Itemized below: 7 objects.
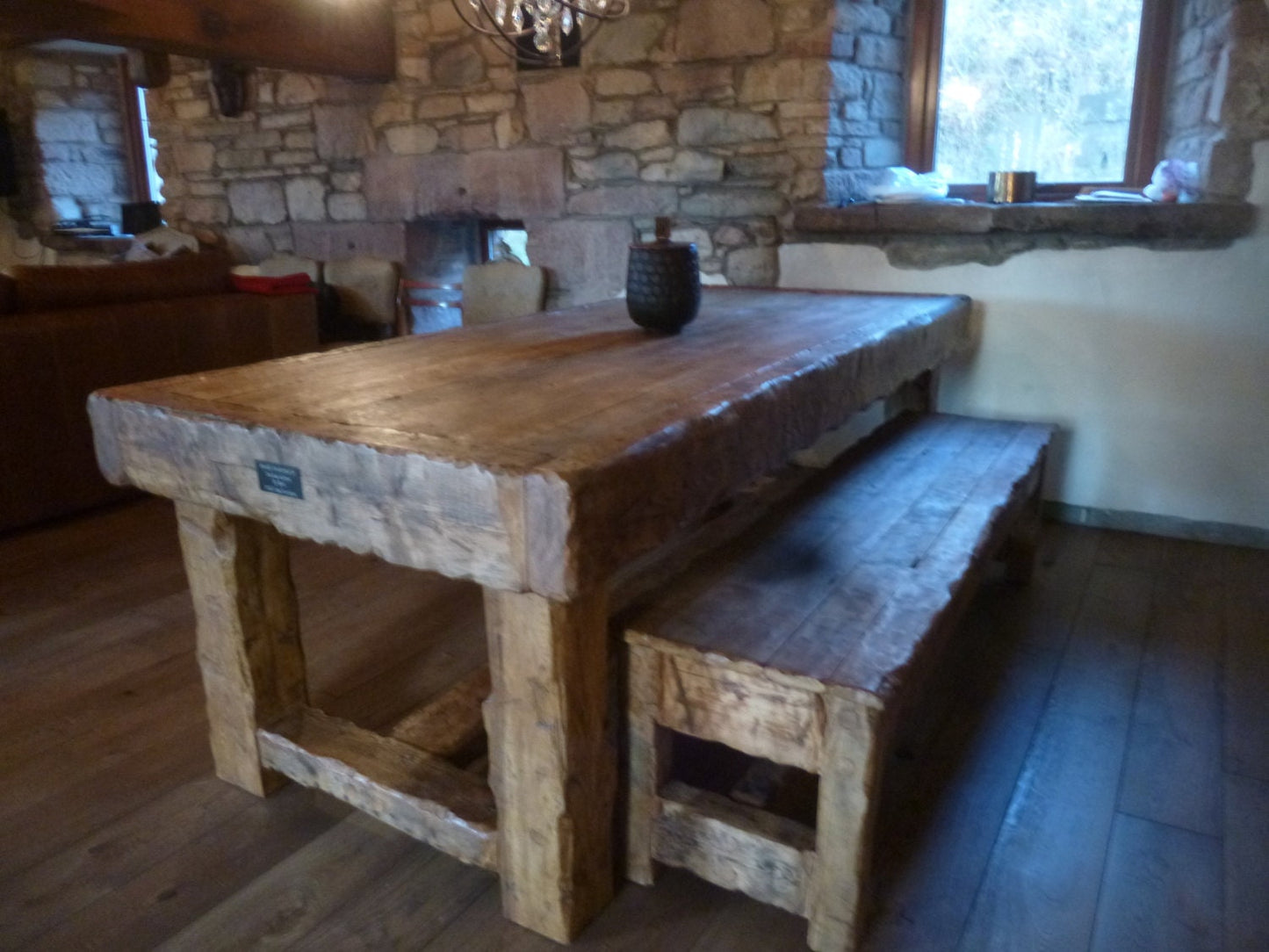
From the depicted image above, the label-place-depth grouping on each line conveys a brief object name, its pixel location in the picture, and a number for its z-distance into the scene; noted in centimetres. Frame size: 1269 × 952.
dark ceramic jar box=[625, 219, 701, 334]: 202
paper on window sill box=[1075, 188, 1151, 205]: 288
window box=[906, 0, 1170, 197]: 305
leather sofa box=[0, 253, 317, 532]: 288
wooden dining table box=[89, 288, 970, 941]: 114
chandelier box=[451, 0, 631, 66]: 255
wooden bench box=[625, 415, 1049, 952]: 125
